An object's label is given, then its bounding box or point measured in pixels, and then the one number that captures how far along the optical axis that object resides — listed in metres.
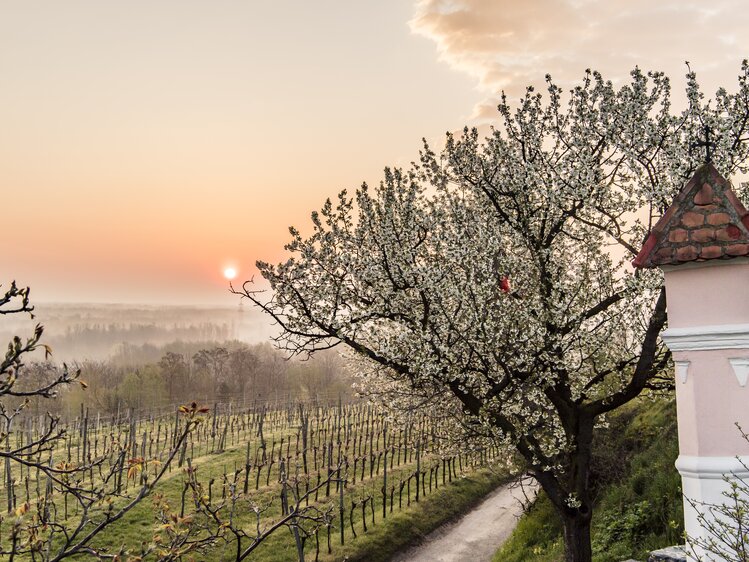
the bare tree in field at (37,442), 3.72
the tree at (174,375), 90.06
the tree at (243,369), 103.06
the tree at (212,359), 103.12
